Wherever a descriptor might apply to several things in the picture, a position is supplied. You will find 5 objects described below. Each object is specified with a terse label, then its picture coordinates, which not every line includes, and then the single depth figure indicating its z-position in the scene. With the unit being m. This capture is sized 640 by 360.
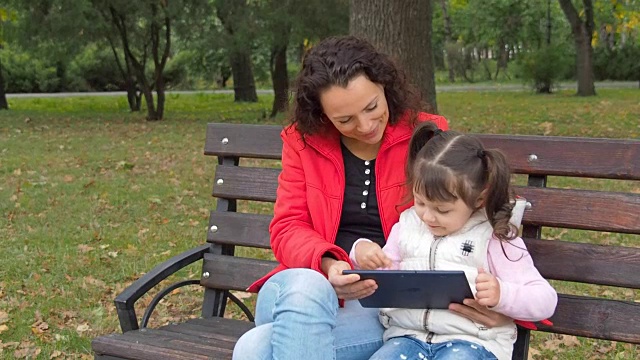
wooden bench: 2.80
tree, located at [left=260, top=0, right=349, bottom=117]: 14.91
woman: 2.55
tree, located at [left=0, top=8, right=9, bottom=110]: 14.47
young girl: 2.49
